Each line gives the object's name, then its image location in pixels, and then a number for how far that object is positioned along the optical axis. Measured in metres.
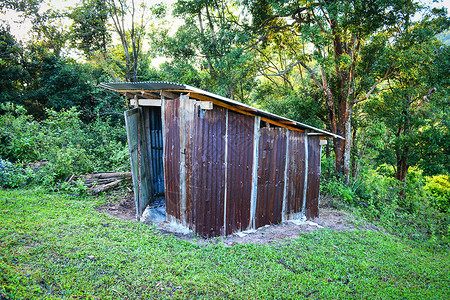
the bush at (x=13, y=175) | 6.46
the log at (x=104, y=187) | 6.64
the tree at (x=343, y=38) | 8.32
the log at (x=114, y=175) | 7.37
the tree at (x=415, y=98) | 8.46
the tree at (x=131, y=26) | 13.38
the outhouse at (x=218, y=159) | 4.65
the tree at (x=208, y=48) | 10.06
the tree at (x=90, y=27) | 13.74
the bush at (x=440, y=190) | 12.95
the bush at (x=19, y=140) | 7.79
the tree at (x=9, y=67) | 12.49
